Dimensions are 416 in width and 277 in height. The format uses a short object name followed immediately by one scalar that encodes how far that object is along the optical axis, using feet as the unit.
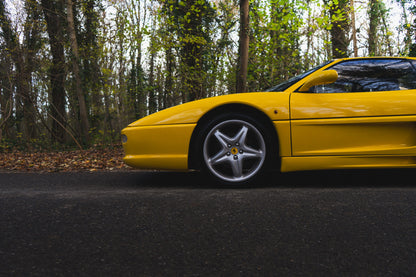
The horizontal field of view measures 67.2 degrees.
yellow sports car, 9.71
